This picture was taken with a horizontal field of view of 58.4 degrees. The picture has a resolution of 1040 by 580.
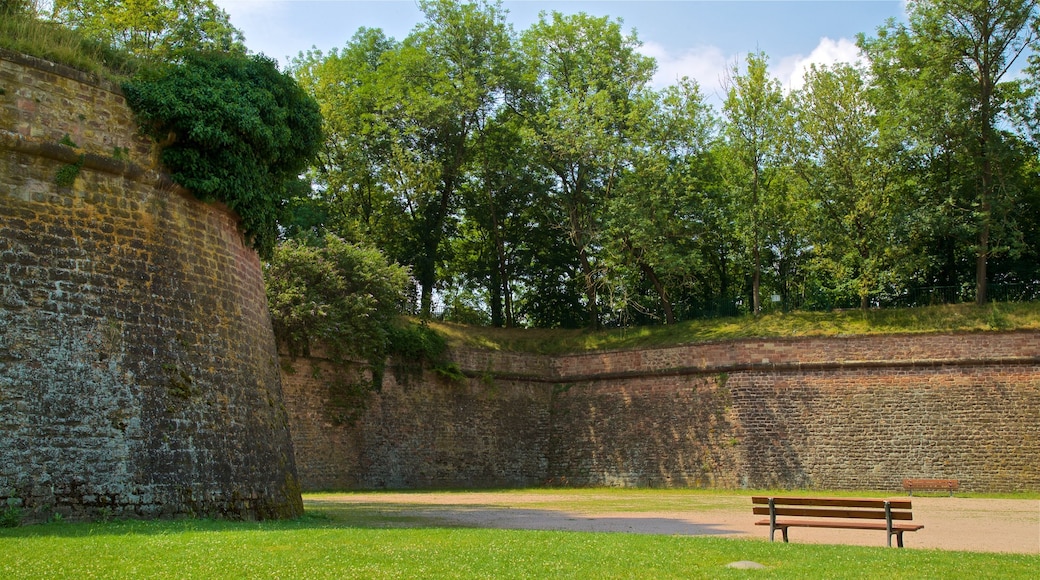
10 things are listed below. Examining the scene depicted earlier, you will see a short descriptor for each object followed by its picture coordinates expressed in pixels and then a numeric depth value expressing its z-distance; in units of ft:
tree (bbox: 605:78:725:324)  115.65
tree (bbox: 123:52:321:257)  45.11
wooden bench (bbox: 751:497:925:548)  38.55
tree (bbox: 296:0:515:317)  123.85
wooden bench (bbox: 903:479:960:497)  78.18
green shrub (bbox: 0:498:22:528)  34.86
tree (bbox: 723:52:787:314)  115.85
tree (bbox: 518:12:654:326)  119.65
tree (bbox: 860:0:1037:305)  101.55
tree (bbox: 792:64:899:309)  107.65
